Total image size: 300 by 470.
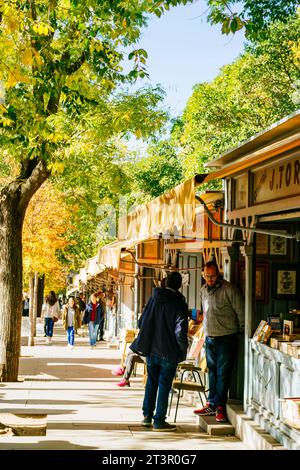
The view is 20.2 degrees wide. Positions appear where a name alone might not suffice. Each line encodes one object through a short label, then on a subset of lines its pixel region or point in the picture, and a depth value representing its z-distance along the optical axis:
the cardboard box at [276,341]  8.70
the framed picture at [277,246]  10.82
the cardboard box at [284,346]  8.25
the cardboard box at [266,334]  9.27
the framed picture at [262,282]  10.67
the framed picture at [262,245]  10.71
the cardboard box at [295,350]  7.83
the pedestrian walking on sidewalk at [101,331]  30.42
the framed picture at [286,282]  10.85
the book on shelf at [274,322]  9.47
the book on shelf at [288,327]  8.94
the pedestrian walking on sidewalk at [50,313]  28.72
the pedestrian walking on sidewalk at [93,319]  27.00
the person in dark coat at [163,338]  9.55
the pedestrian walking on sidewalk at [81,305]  35.92
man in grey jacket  10.10
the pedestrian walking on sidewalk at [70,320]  25.77
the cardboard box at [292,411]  6.60
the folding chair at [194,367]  10.40
